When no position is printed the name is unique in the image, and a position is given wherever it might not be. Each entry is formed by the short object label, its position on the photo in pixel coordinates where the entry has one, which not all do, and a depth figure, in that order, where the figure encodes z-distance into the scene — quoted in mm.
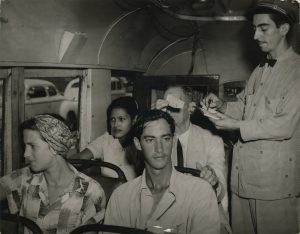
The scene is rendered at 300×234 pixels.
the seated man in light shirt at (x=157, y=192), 1409
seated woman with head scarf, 1521
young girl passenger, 2268
